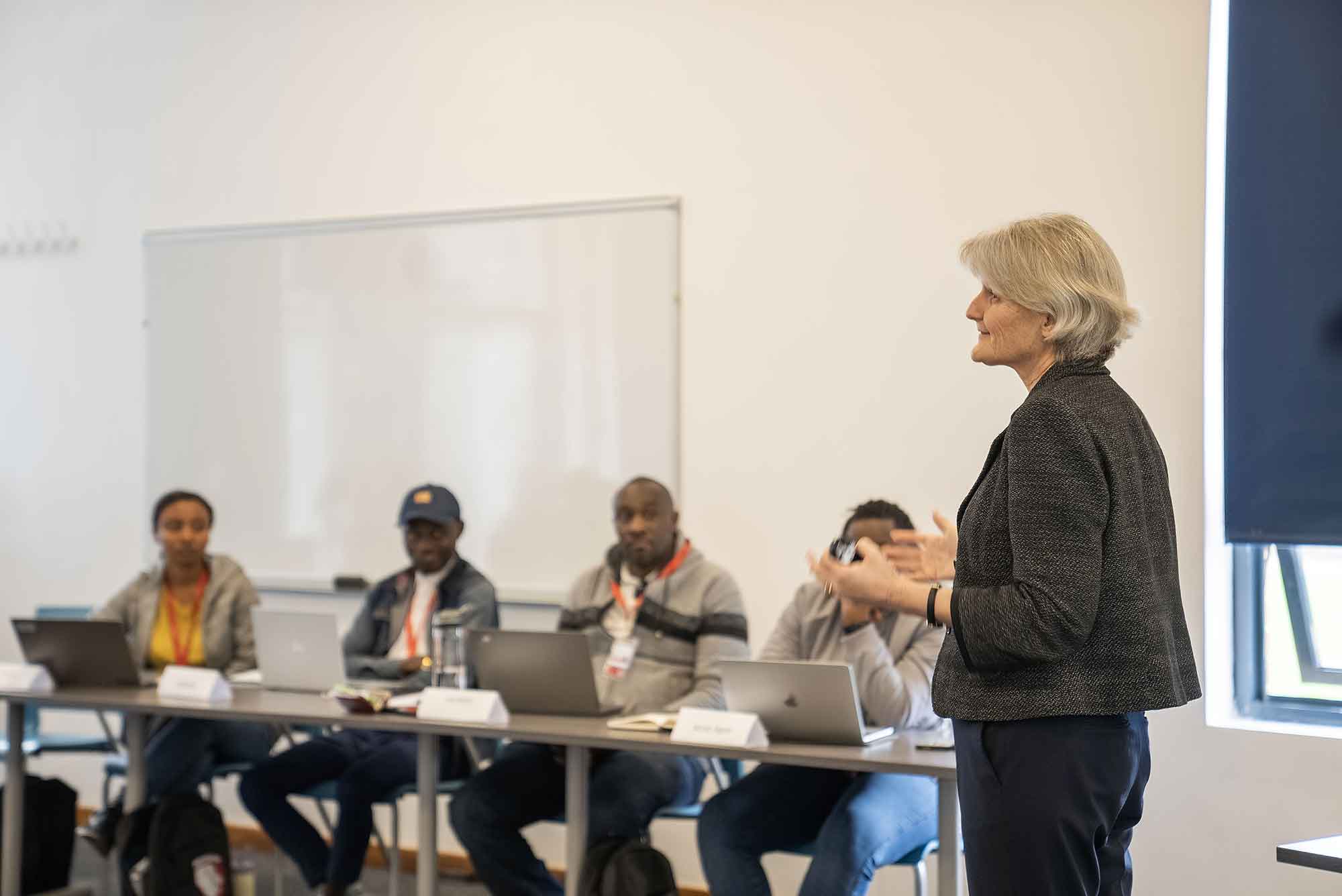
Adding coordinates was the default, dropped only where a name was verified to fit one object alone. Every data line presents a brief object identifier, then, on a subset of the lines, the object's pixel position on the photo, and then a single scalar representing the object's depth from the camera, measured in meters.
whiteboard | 4.73
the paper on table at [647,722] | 3.20
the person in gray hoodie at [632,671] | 3.55
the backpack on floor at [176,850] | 3.80
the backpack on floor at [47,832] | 4.14
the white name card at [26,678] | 3.87
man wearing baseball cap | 3.89
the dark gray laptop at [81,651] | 3.89
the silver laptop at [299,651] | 3.70
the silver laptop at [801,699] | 2.95
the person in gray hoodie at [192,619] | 4.18
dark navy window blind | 3.58
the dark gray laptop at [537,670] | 3.36
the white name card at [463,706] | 3.31
